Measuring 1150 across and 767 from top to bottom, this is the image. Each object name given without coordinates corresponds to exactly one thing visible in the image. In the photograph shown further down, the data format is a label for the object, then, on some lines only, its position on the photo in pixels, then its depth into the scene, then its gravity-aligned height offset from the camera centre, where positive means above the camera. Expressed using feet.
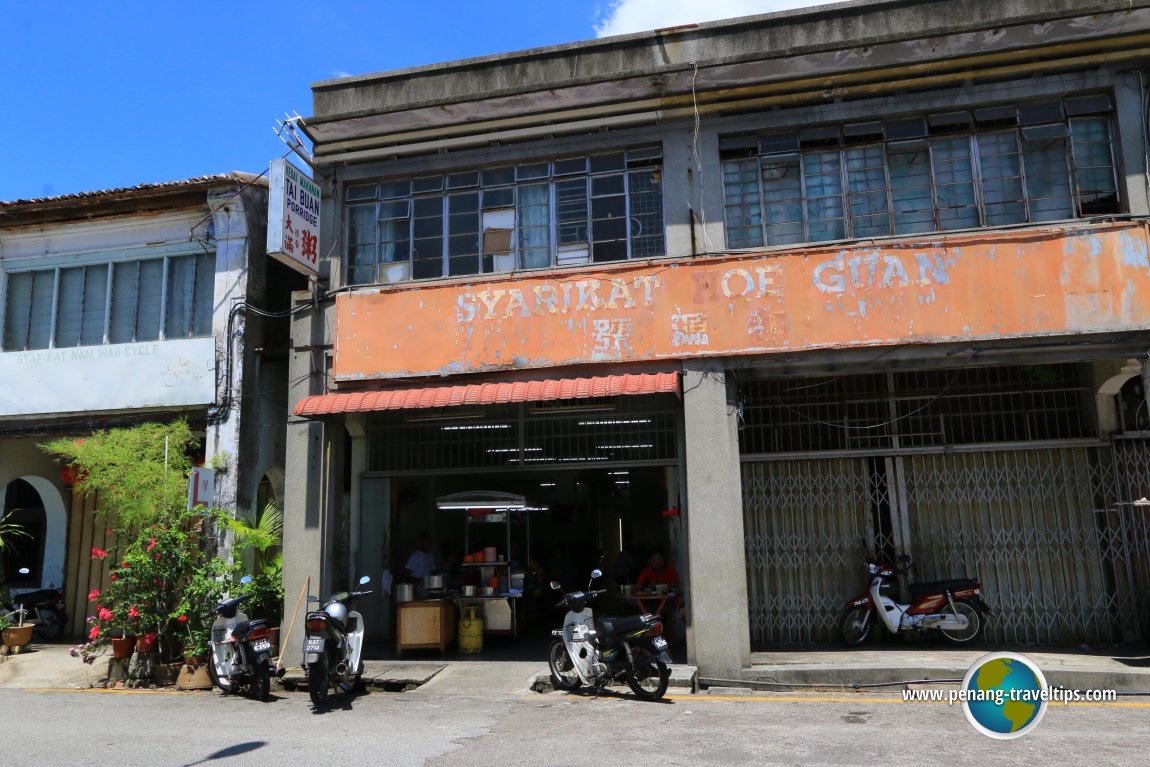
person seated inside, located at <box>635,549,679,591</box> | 37.65 -2.15
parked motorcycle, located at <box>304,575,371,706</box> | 27.86 -3.82
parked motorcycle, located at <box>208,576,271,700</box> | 29.60 -4.15
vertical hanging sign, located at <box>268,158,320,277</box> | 34.42 +13.22
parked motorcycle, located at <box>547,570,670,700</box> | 27.14 -4.13
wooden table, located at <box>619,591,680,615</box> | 36.63 -3.10
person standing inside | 41.24 -1.56
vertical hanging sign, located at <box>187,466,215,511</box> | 34.47 +2.05
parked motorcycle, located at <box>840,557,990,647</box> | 33.55 -3.55
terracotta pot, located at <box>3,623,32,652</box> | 39.47 -4.36
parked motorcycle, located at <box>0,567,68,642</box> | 44.65 -3.66
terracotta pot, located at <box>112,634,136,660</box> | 34.09 -4.34
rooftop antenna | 36.81 +17.24
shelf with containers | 40.24 -1.15
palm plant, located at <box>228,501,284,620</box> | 36.68 -0.70
